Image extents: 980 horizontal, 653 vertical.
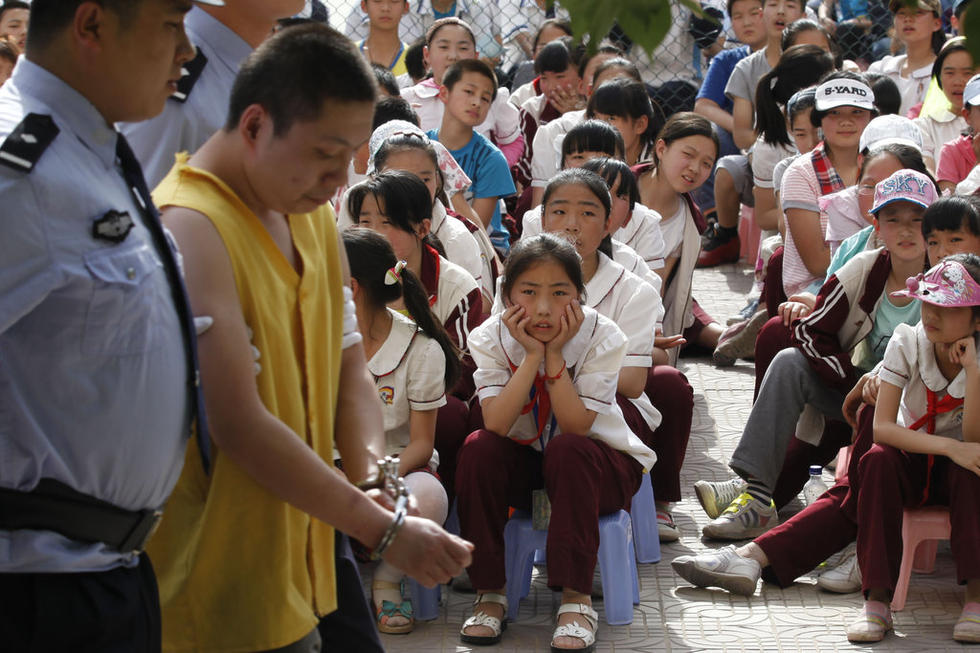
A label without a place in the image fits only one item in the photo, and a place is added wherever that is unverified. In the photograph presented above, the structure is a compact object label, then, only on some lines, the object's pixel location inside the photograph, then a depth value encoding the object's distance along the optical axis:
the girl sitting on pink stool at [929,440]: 7.20
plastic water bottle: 9.14
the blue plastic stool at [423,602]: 7.59
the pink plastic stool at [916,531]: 7.43
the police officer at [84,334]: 3.08
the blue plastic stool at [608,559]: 7.38
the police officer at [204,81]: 4.72
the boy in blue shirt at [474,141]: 11.87
